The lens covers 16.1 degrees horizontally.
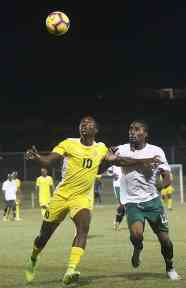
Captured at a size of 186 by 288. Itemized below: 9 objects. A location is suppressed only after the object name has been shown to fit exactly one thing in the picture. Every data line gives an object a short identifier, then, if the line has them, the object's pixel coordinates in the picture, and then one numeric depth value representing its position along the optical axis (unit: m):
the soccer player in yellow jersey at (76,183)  9.21
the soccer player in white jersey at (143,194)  9.59
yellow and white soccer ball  14.52
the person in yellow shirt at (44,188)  29.31
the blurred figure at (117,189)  19.02
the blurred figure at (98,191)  41.09
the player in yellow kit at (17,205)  29.61
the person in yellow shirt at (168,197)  34.12
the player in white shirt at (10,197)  29.42
